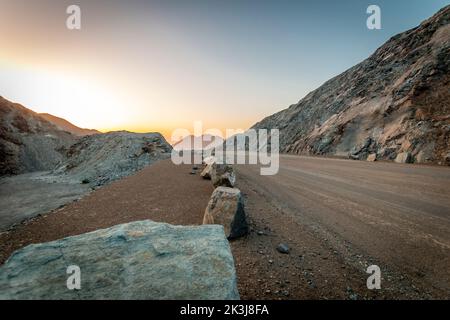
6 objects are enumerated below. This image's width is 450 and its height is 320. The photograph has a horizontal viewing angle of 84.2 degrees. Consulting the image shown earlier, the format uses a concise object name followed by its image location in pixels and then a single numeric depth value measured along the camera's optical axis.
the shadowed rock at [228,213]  6.49
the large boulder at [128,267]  2.57
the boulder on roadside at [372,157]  28.91
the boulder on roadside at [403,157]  24.83
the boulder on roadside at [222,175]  12.49
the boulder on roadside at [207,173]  16.26
